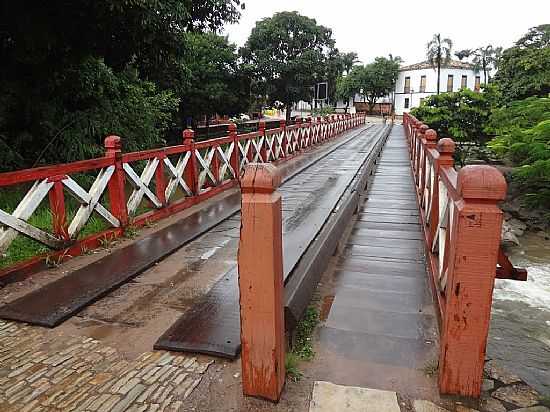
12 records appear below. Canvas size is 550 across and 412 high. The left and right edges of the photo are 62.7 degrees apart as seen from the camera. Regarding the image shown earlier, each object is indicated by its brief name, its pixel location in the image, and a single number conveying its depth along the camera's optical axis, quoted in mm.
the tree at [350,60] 61075
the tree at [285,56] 29500
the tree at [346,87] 54875
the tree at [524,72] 16547
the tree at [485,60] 55312
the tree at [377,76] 54438
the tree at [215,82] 24609
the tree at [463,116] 16750
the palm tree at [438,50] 50406
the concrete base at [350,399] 2100
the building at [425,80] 57750
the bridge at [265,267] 2023
